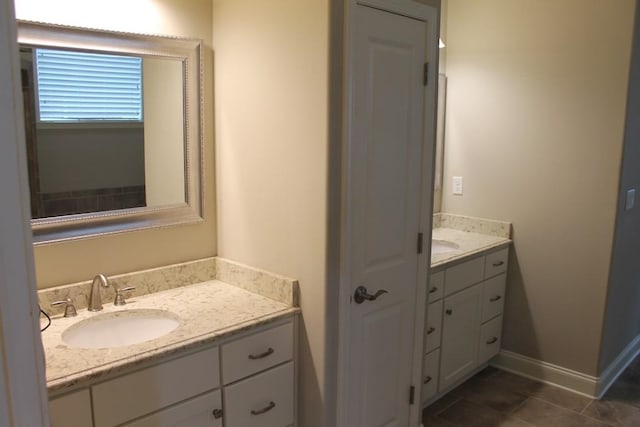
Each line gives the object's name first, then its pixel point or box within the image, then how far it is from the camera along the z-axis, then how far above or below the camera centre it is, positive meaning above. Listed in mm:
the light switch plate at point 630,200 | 2969 -231
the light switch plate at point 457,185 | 3496 -180
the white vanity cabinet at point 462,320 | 2762 -936
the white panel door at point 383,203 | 1944 -185
